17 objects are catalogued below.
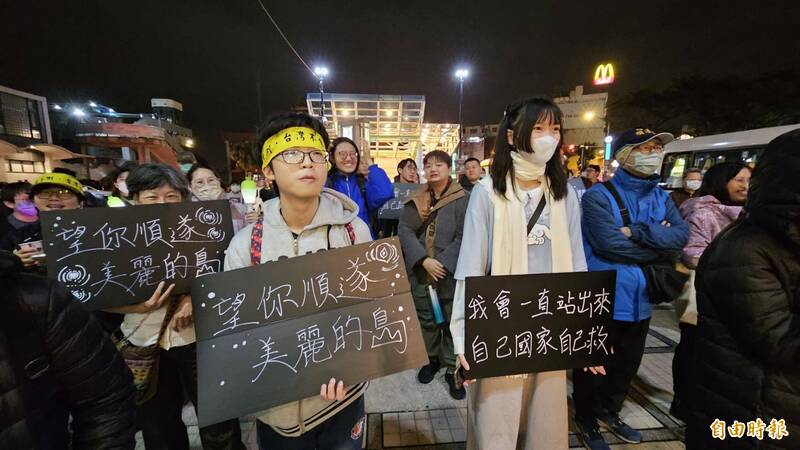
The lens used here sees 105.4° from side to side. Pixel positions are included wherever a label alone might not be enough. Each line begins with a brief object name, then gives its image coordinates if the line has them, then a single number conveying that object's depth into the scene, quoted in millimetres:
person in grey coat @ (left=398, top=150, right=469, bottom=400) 3291
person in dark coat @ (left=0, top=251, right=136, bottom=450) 1013
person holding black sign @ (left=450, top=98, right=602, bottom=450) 1945
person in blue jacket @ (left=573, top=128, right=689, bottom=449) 2467
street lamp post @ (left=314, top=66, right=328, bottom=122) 15266
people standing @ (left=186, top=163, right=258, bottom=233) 3625
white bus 8320
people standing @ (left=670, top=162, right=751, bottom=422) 3156
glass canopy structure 15375
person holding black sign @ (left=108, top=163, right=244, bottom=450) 1991
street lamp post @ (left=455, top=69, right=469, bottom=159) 23531
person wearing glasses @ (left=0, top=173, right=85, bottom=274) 2701
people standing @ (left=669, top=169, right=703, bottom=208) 5410
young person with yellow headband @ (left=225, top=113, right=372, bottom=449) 1630
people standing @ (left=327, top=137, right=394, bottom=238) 4145
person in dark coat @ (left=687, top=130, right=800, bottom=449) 1415
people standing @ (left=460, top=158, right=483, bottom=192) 6434
